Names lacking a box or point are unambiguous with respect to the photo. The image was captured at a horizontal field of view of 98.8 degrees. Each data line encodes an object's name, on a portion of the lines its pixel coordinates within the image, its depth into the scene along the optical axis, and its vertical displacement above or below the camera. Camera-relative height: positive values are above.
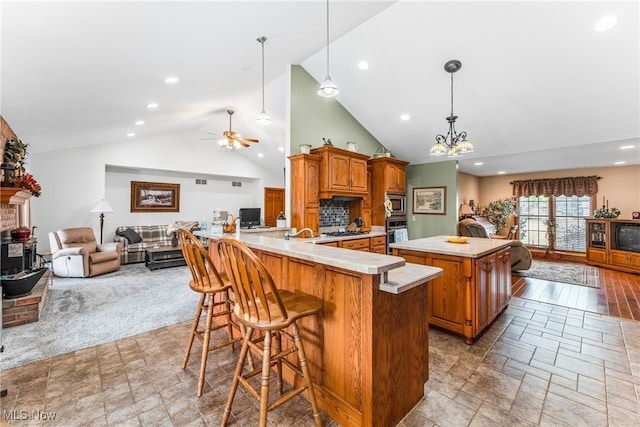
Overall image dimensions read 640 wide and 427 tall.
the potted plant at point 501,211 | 8.10 +0.07
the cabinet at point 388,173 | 5.68 +0.87
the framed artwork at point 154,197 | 7.33 +0.49
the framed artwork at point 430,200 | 6.26 +0.31
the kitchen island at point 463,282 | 2.60 -0.69
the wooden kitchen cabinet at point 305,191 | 4.52 +0.38
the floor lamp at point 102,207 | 6.25 +0.17
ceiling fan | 5.68 +1.55
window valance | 6.86 +0.71
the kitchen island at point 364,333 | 1.47 -0.71
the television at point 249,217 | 8.81 -0.10
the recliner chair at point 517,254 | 5.18 -0.77
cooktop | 4.84 -0.35
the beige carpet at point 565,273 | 4.75 -1.16
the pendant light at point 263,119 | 3.85 +1.35
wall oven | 5.75 -0.31
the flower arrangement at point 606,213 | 5.82 +0.00
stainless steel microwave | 5.88 +0.24
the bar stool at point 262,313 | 1.43 -0.56
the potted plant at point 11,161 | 3.32 +0.67
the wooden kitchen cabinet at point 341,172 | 4.70 +0.75
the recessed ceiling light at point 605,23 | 2.84 +2.00
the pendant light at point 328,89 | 2.90 +1.34
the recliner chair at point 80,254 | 5.05 -0.77
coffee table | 5.96 -0.97
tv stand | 5.36 -0.76
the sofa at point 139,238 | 6.43 -0.59
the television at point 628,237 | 5.34 -0.47
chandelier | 3.29 +0.83
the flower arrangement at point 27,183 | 3.41 +0.41
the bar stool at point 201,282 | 2.00 -0.54
